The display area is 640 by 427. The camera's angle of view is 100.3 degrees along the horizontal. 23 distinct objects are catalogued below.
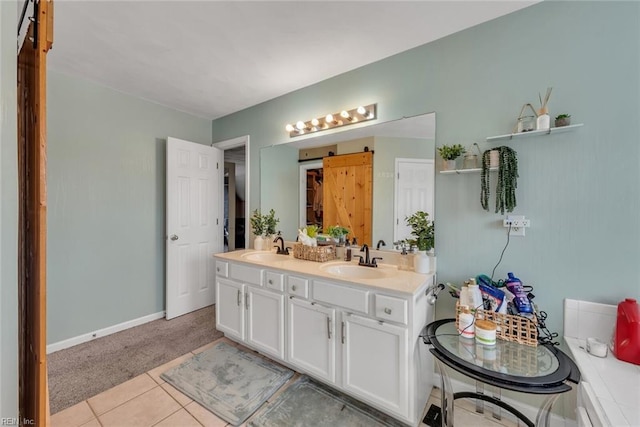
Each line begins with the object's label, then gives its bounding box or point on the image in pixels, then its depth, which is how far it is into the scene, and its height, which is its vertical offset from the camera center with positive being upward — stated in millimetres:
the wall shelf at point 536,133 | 1476 +459
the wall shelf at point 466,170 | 1758 +269
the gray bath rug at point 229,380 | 1766 -1290
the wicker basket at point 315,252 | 2355 -384
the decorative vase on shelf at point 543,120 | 1518 +518
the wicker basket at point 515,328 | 1416 -635
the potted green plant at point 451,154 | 1838 +389
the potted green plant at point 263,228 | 2910 -203
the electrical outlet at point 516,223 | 1646 -79
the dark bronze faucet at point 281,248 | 2725 -403
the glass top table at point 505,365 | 1146 -728
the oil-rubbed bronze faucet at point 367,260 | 2133 -412
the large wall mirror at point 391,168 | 2018 +351
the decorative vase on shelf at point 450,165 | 1850 +317
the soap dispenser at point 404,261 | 2025 -392
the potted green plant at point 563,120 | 1489 +507
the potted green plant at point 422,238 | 1905 -204
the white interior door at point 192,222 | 3066 -163
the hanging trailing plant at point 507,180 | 1622 +186
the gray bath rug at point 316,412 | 1639 -1304
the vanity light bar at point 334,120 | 2270 +831
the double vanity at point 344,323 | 1561 -789
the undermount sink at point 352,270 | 2061 -479
